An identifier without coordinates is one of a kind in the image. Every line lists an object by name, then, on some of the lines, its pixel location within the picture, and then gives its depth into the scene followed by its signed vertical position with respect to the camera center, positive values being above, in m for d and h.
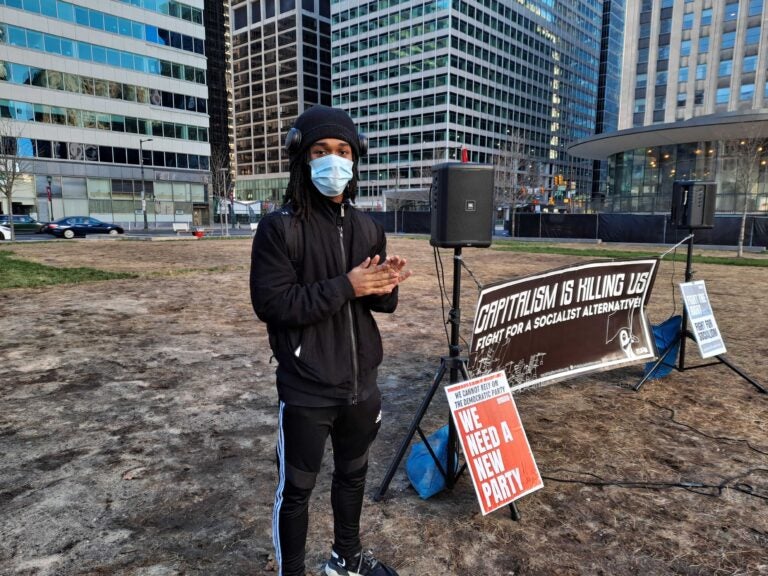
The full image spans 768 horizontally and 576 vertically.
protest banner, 3.66 -0.95
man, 2.06 -0.43
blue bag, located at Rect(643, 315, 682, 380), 5.64 -1.50
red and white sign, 2.82 -1.37
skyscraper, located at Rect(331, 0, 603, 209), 84.12 +27.19
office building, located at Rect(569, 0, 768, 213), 43.75 +15.65
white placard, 5.45 -1.15
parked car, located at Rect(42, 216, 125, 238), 33.47 -0.82
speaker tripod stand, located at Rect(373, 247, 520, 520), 3.08 -1.33
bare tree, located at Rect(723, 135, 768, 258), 38.75 +6.04
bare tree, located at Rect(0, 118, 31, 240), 31.38 +5.10
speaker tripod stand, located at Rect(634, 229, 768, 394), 5.30 -1.57
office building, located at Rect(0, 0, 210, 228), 44.19 +11.25
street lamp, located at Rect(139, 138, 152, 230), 46.09 +5.91
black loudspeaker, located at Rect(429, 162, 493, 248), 2.88 +0.10
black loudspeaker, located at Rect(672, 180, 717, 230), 5.54 +0.21
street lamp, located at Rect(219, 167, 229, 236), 63.03 +4.41
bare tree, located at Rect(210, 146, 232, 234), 62.61 +4.81
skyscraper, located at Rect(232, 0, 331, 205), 99.25 +30.91
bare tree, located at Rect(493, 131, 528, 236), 67.19 +6.12
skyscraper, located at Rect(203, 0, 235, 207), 113.00 +34.65
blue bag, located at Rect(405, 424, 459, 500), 3.25 -1.76
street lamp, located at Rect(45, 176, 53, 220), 44.96 +1.34
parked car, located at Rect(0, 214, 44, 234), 35.19 -0.63
